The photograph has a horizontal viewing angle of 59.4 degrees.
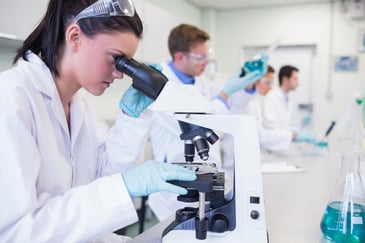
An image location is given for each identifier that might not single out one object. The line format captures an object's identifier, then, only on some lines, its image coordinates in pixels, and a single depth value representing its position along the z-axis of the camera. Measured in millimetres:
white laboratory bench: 872
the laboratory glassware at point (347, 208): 782
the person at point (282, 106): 2666
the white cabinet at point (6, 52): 1860
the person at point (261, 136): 2273
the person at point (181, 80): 1683
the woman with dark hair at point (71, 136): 679
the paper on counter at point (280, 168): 1649
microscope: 743
